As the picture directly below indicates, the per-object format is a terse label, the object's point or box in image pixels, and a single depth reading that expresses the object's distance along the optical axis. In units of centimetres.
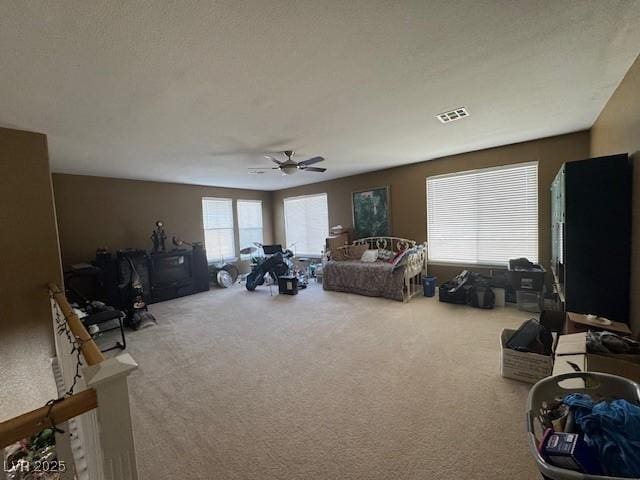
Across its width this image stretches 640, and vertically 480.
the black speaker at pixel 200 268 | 611
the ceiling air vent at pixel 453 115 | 276
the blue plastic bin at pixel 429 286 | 497
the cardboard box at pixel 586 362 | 163
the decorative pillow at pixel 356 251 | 605
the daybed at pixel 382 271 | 477
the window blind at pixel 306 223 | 726
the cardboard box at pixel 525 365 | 225
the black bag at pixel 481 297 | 415
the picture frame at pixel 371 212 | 584
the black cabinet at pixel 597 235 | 220
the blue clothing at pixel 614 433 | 89
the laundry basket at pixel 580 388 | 122
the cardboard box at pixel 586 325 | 212
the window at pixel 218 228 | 692
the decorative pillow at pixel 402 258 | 470
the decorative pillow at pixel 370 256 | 562
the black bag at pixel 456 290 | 437
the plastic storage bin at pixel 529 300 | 387
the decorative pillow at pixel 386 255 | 551
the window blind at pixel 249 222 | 767
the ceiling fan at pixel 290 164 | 382
